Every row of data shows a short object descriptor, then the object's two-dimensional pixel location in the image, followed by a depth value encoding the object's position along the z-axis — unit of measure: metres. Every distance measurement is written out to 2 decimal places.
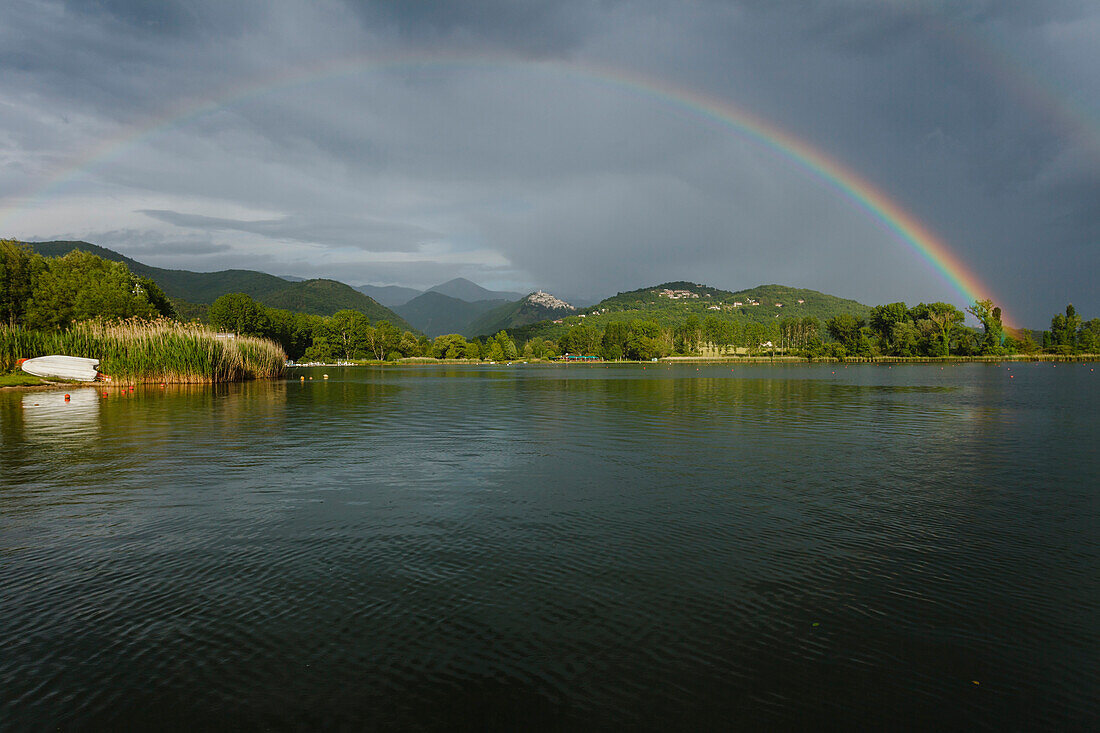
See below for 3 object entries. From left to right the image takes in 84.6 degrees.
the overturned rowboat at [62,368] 57.19
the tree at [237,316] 164.62
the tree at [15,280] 89.50
